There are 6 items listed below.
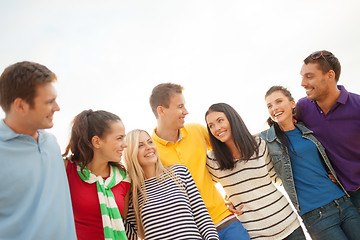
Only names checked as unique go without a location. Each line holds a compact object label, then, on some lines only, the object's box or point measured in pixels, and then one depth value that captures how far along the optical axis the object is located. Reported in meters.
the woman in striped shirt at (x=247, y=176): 3.05
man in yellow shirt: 3.13
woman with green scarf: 2.69
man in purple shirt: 3.32
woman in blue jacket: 3.10
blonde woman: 2.74
